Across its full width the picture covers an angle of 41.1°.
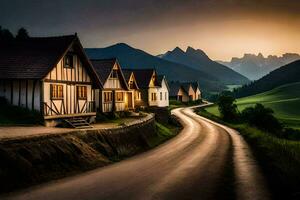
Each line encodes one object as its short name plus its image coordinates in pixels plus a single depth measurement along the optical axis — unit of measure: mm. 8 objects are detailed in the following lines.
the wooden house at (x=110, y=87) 47406
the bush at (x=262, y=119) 67000
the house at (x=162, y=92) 85869
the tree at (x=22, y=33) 63638
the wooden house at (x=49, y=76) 32312
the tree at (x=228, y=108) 79500
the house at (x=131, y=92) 57438
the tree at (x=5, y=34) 61950
